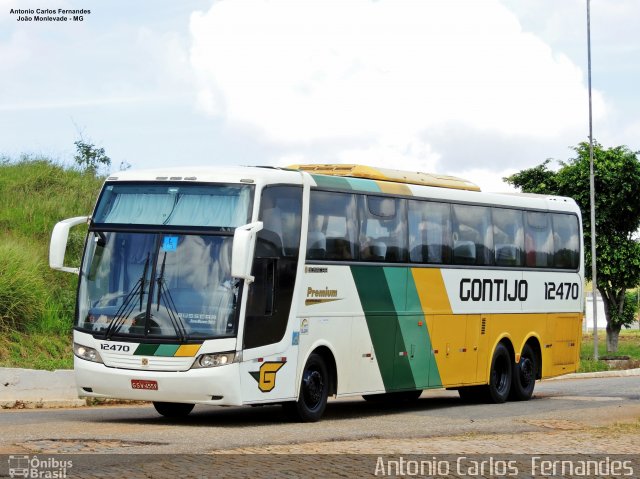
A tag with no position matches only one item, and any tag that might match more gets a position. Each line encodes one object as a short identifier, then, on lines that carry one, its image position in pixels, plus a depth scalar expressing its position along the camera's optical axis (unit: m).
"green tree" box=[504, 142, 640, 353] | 52.00
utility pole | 44.12
